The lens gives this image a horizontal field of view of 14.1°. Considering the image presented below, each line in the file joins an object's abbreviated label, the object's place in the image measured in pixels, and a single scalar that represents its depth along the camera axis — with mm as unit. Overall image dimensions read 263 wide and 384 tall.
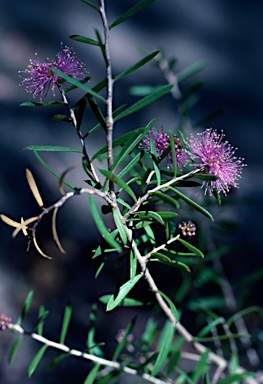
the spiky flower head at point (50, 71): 425
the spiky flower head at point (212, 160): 429
